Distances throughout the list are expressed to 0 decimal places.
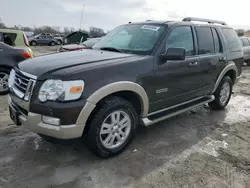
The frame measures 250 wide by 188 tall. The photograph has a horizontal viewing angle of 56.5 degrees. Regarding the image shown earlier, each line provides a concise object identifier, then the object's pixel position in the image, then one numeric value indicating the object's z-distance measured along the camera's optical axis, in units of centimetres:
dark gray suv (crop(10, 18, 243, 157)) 258
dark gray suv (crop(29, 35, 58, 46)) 3225
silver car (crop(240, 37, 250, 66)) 1293
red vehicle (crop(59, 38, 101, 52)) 891
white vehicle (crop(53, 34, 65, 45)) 3494
